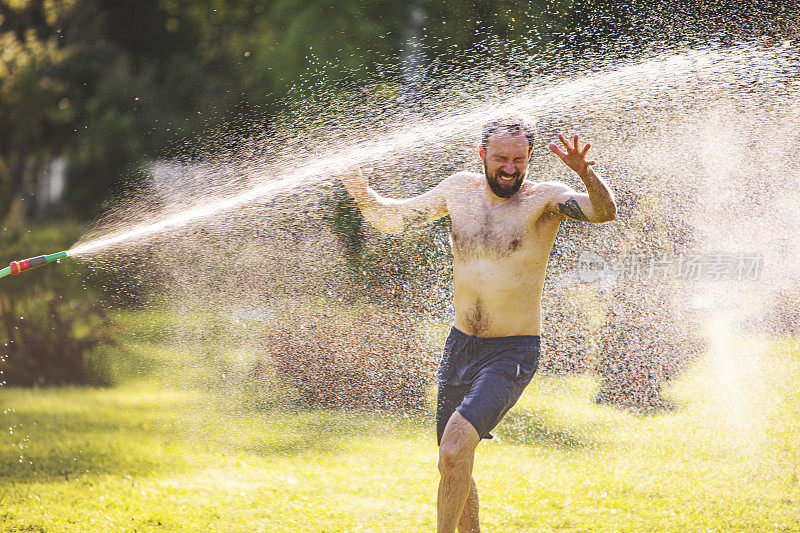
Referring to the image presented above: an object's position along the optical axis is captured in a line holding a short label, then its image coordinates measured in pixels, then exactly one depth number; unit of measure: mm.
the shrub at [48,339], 16656
